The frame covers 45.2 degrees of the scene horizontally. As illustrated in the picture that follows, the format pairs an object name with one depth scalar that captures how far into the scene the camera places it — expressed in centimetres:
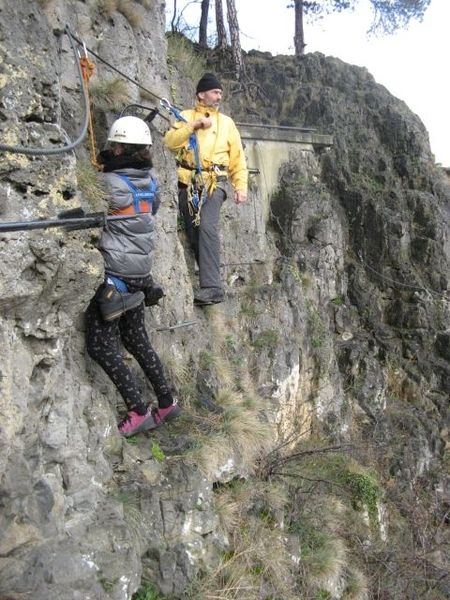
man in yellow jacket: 567
